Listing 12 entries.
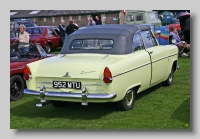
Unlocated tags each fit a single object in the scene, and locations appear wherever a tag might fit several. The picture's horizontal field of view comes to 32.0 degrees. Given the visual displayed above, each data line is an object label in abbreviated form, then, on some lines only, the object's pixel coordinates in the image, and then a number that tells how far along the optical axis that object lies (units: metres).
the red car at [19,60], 7.07
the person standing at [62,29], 15.96
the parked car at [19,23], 17.46
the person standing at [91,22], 16.29
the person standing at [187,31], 13.31
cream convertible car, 5.44
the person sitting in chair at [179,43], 12.40
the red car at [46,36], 15.77
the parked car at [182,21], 13.65
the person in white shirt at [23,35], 9.63
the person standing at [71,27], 15.52
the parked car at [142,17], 17.91
